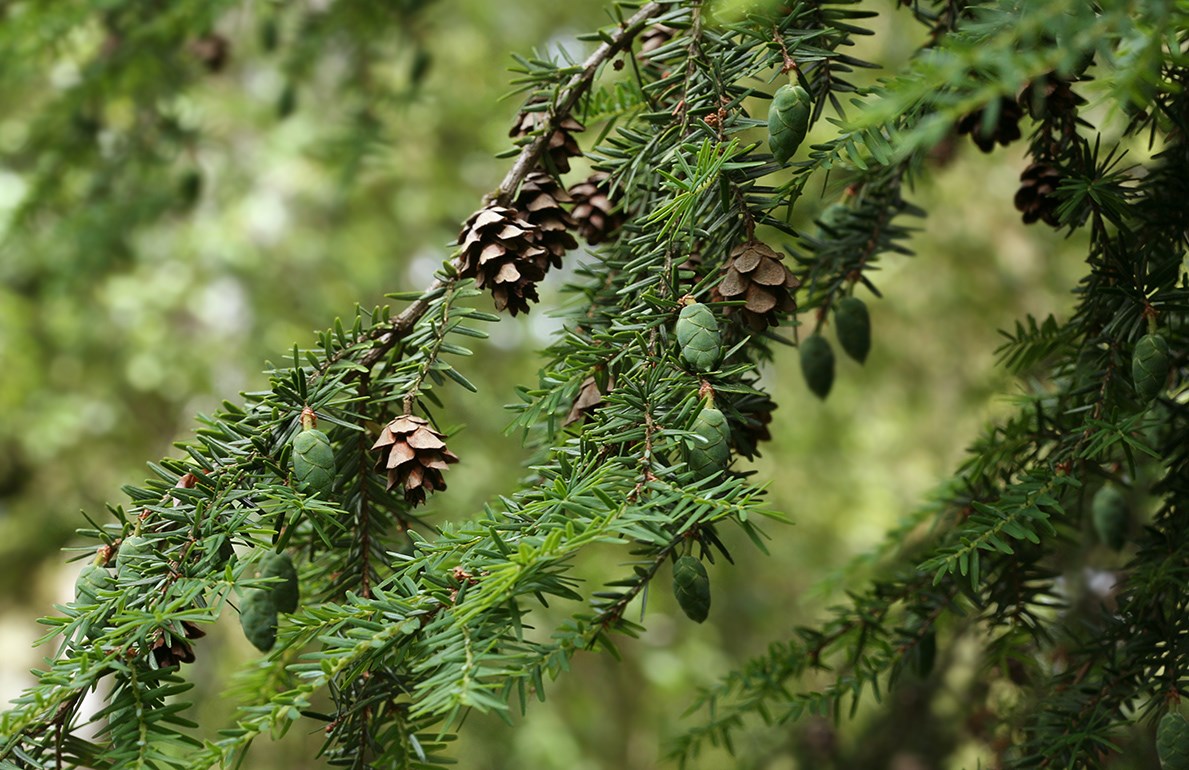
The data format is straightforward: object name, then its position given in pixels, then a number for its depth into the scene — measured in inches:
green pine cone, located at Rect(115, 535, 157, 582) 37.1
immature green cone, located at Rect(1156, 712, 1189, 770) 38.5
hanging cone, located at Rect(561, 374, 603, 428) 38.5
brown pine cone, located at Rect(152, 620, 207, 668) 37.0
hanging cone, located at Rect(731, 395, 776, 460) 38.7
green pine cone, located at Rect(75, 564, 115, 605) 37.3
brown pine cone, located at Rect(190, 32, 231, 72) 74.7
